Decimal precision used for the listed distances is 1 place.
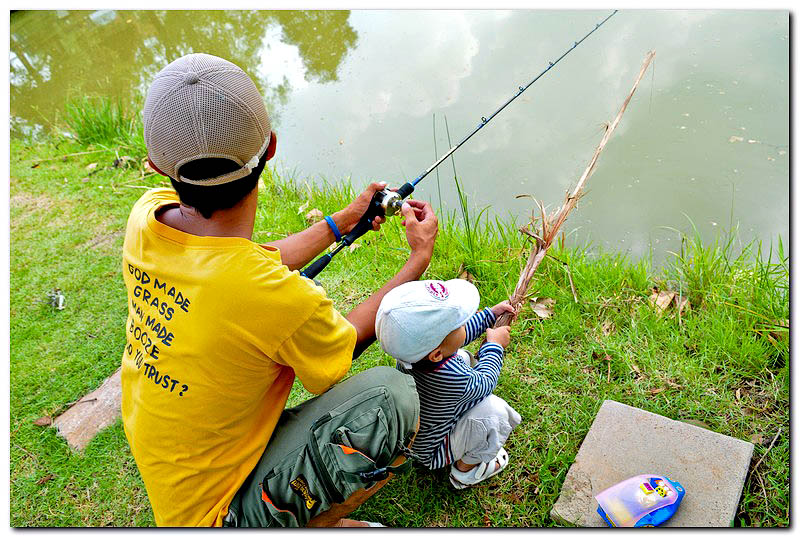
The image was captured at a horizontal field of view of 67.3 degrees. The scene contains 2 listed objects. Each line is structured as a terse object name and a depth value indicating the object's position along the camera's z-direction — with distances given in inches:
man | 54.3
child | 65.7
